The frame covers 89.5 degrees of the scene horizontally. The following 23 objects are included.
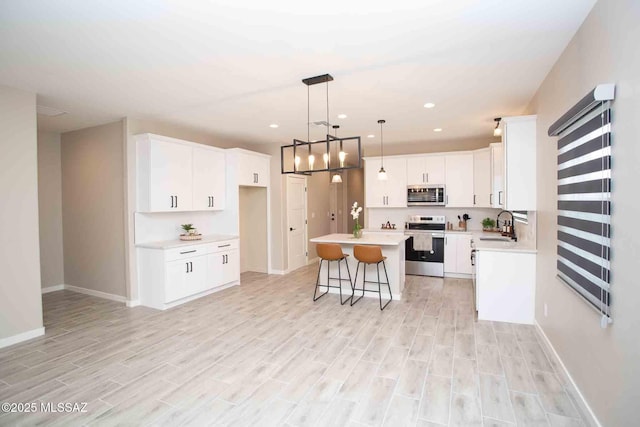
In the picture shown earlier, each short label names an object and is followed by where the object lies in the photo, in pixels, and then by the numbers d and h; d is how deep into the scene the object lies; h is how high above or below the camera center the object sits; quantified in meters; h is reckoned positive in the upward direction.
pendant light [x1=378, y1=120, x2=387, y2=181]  5.05 +0.50
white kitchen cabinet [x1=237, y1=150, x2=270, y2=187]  5.98 +0.74
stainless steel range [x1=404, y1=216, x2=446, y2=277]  6.24 -0.89
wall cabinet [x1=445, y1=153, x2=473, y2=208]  6.21 +0.46
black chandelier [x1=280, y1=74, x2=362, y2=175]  6.64 +1.25
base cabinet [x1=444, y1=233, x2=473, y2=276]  6.07 -0.95
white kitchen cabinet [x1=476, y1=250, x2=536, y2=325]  3.77 -0.99
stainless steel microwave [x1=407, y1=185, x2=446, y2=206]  6.39 +0.19
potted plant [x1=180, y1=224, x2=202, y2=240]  5.16 -0.43
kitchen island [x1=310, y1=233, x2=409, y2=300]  4.81 -0.87
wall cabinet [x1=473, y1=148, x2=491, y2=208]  5.92 +0.48
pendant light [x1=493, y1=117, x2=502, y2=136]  4.88 +1.17
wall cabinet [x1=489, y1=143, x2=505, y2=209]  4.73 +0.42
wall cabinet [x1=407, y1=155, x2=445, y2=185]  6.41 +0.70
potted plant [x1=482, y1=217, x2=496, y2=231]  6.15 -0.39
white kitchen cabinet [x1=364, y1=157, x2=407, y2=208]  6.71 +0.43
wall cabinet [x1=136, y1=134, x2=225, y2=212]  4.66 +0.52
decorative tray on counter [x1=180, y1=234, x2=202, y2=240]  5.15 -0.47
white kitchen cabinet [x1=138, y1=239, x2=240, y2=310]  4.56 -0.98
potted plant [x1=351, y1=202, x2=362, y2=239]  5.02 -0.36
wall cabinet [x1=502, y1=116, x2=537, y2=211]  3.70 +0.47
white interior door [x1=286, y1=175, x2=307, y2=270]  6.93 -0.34
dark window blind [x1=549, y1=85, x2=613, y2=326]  1.91 +0.01
